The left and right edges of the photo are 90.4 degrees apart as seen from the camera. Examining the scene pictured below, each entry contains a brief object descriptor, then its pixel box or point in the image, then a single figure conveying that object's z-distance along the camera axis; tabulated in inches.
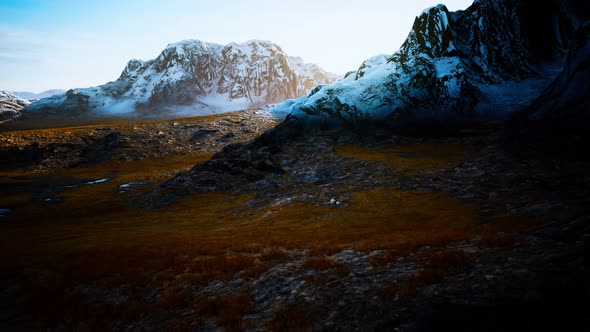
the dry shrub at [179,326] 478.6
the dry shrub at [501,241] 604.8
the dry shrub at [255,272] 689.3
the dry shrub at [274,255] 817.5
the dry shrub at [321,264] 658.2
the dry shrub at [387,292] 455.8
